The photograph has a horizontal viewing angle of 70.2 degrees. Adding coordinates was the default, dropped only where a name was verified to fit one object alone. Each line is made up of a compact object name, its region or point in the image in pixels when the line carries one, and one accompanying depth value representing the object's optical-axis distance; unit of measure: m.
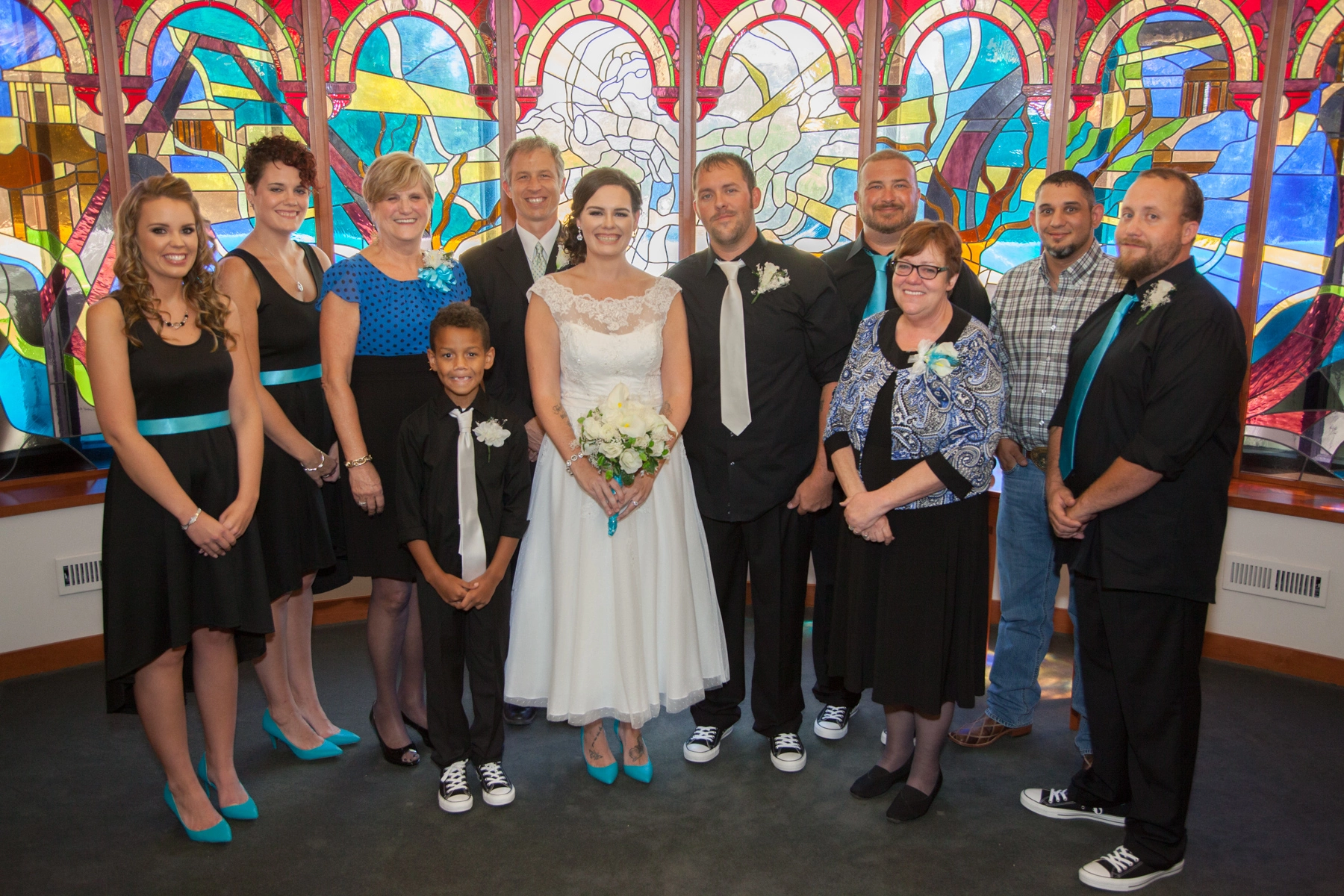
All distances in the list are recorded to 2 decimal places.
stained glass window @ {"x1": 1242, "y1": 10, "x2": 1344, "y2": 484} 4.25
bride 3.03
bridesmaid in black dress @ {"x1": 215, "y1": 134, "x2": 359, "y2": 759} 3.05
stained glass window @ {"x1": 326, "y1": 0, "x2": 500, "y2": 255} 4.70
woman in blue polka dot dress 3.05
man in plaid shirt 3.30
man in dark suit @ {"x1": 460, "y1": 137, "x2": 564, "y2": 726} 3.43
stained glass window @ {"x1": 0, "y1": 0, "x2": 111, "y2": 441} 4.13
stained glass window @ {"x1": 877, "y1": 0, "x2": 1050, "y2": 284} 4.71
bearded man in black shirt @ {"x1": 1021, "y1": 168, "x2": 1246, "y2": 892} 2.47
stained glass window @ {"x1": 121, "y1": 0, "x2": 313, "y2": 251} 4.36
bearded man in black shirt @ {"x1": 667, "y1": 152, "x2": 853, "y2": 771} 3.22
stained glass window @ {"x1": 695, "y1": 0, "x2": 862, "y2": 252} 4.92
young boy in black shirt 2.94
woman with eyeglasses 2.71
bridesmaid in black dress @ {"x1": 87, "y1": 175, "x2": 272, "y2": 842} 2.61
